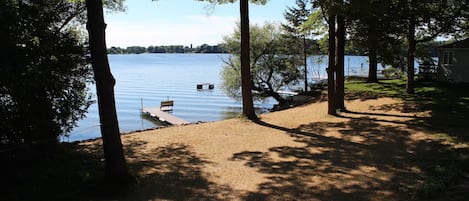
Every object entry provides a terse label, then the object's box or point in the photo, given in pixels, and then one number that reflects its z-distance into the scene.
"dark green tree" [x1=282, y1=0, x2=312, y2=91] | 32.59
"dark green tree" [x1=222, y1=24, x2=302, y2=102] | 37.12
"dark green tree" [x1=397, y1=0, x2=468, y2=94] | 16.16
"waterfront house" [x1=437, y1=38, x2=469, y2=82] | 23.67
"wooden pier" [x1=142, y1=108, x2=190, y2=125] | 32.91
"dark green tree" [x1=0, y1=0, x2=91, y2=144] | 6.56
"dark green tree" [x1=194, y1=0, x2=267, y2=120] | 15.21
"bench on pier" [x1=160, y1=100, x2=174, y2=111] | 40.50
